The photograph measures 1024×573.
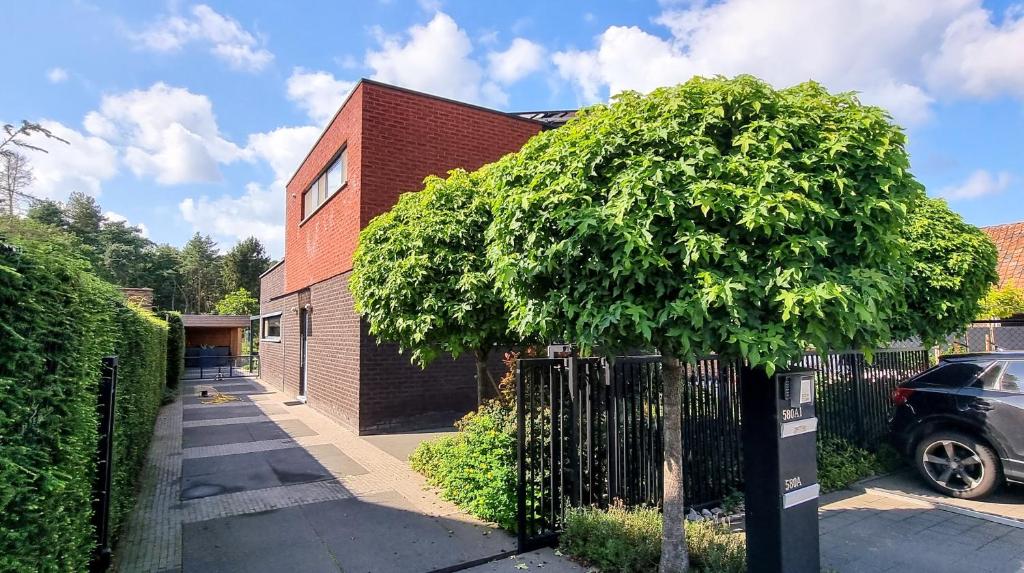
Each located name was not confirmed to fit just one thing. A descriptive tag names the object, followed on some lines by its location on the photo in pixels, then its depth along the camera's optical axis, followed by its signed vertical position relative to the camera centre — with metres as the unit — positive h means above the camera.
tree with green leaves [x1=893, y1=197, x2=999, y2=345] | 6.11 +0.52
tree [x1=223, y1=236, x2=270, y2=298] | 49.38 +5.90
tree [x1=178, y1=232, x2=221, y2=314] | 51.94 +5.04
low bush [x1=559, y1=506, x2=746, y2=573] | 3.71 -1.60
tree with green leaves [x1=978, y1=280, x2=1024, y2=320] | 9.80 +0.33
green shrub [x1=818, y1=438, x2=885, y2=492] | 5.98 -1.69
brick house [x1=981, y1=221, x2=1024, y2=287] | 12.58 +1.80
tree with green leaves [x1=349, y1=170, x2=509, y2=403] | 5.61 +0.54
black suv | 5.30 -1.09
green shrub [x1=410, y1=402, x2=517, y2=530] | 4.70 -1.34
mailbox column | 3.23 -0.94
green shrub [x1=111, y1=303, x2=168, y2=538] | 4.44 -0.79
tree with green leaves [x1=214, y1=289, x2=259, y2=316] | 39.53 +1.89
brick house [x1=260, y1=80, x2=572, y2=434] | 8.88 +2.20
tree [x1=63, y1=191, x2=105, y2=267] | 39.67 +9.28
